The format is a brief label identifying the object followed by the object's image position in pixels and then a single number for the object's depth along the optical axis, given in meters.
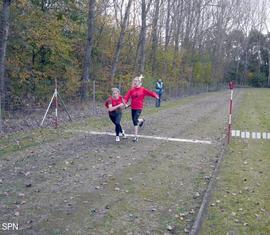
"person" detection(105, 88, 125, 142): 11.71
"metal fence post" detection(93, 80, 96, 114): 20.50
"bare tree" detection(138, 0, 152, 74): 31.02
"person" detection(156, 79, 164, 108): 27.20
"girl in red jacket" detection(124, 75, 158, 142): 12.22
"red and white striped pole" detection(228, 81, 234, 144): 12.41
